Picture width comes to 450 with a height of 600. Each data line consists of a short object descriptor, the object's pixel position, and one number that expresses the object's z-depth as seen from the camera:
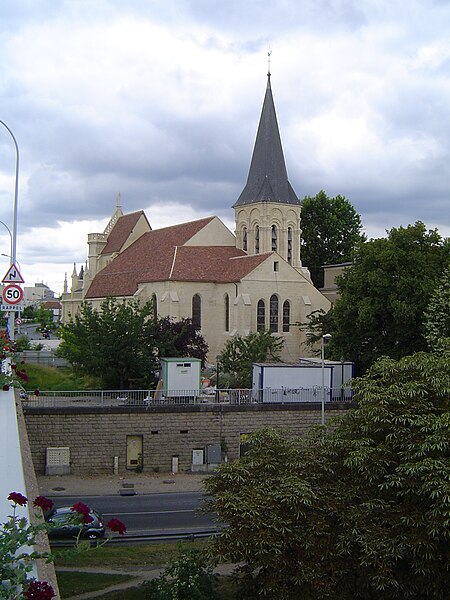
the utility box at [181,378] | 36.69
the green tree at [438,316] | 37.38
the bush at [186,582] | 16.27
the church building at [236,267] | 62.53
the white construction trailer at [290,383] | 37.09
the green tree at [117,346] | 40.56
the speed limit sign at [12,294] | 29.28
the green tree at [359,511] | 15.94
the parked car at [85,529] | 22.52
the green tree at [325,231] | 84.62
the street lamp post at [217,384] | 37.19
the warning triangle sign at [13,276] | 30.05
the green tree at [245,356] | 43.14
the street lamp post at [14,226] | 33.38
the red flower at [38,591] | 6.98
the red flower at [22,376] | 22.34
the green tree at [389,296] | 41.19
